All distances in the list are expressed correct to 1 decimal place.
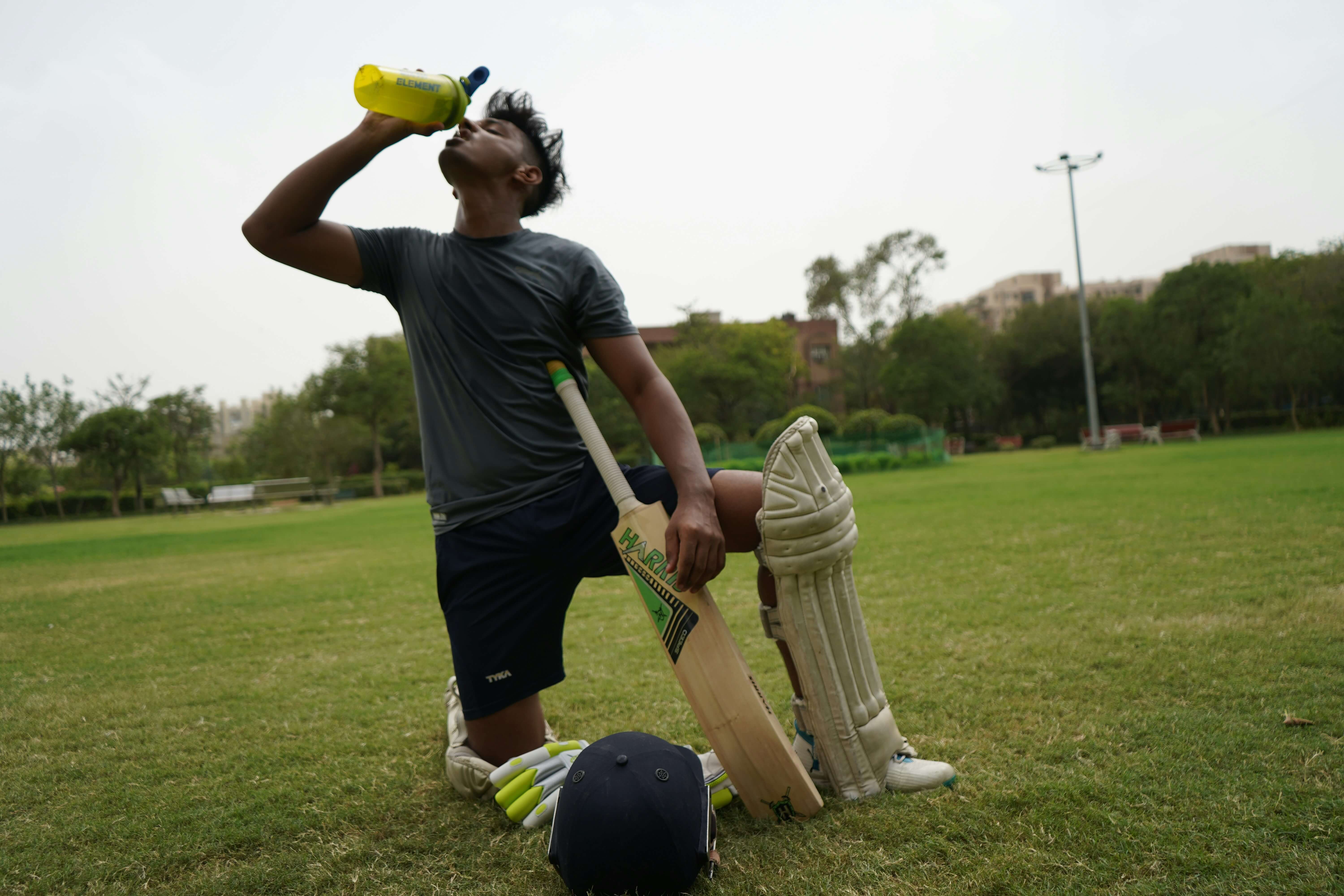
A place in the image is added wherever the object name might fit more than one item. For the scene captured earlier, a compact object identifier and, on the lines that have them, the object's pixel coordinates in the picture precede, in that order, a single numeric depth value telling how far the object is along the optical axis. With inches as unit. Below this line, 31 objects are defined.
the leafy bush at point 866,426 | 1047.6
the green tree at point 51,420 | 1400.1
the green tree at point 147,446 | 1346.0
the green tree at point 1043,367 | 1888.5
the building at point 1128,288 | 3917.3
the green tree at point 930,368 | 1609.3
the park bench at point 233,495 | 1154.7
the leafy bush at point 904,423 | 1052.5
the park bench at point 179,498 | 1120.2
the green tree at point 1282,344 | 1203.2
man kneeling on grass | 89.0
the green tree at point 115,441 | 1333.7
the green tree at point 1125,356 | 1622.8
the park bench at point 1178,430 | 1247.5
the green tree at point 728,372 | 1508.4
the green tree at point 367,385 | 1438.2
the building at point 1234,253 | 3336.6
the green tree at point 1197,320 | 1414.9
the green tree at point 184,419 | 1657.2
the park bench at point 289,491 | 1176.2
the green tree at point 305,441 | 1804.9
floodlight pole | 1139.3
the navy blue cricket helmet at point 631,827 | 67.1
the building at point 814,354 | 2306.8
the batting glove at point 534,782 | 85.7
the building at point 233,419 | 5359.3
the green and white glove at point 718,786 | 86.3
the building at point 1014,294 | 4042.8
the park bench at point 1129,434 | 1143.0
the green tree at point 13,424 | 1365.7
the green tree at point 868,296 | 1801.2
